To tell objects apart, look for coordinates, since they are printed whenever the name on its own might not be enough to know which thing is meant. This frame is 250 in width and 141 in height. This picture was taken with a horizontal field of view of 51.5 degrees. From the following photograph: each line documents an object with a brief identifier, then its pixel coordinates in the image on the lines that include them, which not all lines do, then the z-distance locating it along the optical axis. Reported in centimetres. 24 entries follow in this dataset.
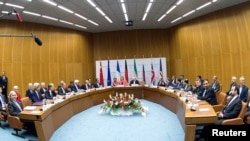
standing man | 1288
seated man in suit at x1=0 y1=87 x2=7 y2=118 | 797
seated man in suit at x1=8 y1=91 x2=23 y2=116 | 719
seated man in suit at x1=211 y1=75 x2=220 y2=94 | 1050
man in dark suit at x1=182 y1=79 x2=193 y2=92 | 1066
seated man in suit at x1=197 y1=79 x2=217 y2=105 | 783
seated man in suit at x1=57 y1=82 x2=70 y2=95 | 1130
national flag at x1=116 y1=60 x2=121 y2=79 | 1711
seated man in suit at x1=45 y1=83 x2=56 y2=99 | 1015
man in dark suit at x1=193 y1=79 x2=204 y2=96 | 903
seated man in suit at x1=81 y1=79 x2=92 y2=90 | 1329
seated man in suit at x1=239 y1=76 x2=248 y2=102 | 849
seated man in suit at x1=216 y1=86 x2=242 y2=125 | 579
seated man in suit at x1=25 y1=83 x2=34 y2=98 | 924
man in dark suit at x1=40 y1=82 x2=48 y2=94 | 1041
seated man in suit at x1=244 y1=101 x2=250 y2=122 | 622
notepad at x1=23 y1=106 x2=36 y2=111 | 677
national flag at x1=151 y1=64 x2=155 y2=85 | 1652
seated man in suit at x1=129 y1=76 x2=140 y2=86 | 1475
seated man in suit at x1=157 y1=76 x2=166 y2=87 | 1385
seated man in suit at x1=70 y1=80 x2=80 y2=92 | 1242
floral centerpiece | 942
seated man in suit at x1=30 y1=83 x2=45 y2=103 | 927
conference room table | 525
